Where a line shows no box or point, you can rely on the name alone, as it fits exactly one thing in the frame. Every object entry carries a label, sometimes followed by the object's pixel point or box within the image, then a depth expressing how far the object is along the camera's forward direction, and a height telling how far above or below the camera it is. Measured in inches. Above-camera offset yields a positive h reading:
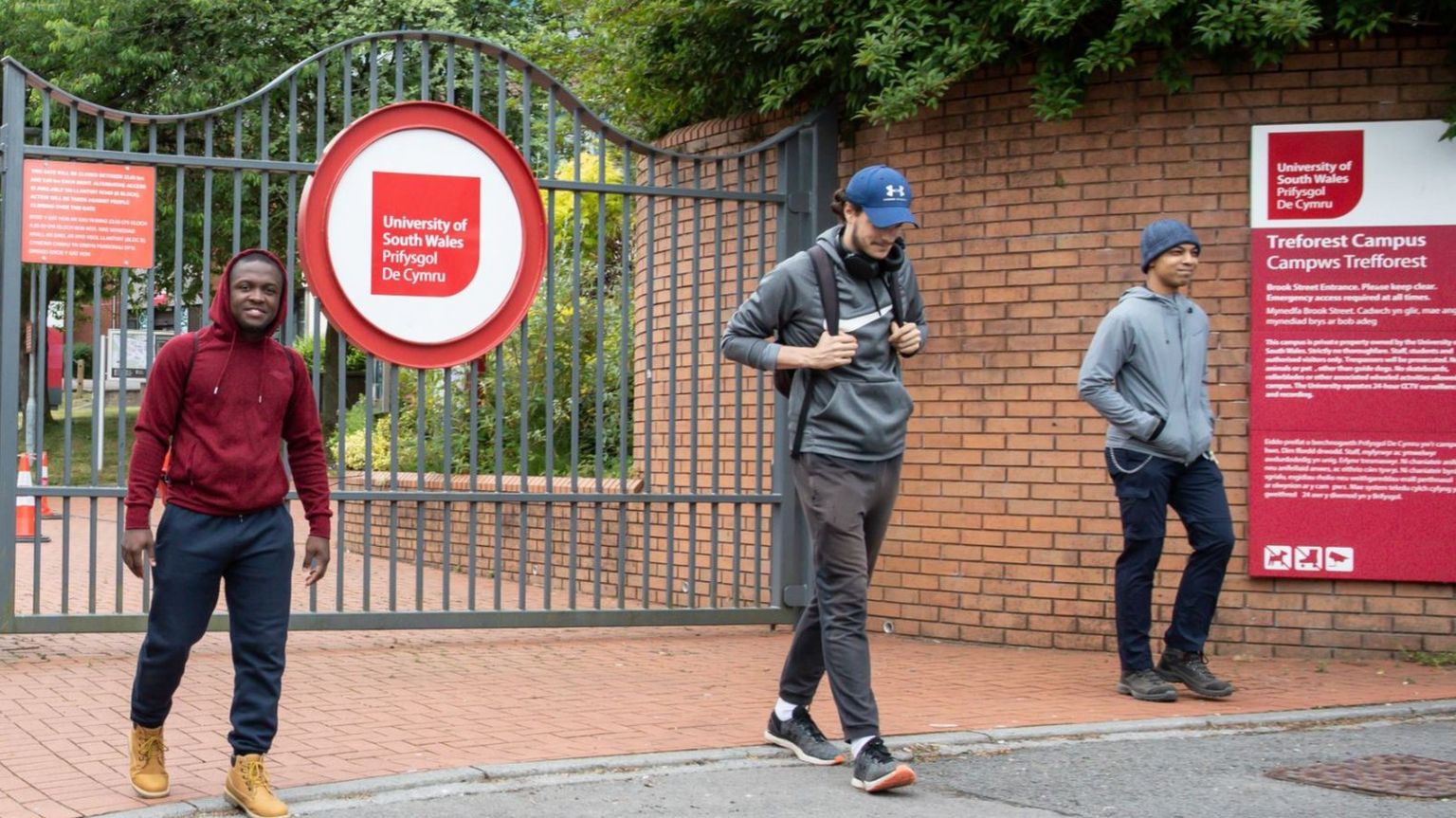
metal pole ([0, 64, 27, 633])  283.4 +12.8
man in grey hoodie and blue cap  203.8 -1.9
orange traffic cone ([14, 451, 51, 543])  560.4 -51.4
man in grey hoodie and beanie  255.0 -10.0
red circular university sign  302.8 +25.9
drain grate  196.4 -46.3
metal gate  289.7 -7.0
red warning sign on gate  285.7 +26.5
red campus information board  293.9 +7.0
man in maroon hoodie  182.4 -15.6
